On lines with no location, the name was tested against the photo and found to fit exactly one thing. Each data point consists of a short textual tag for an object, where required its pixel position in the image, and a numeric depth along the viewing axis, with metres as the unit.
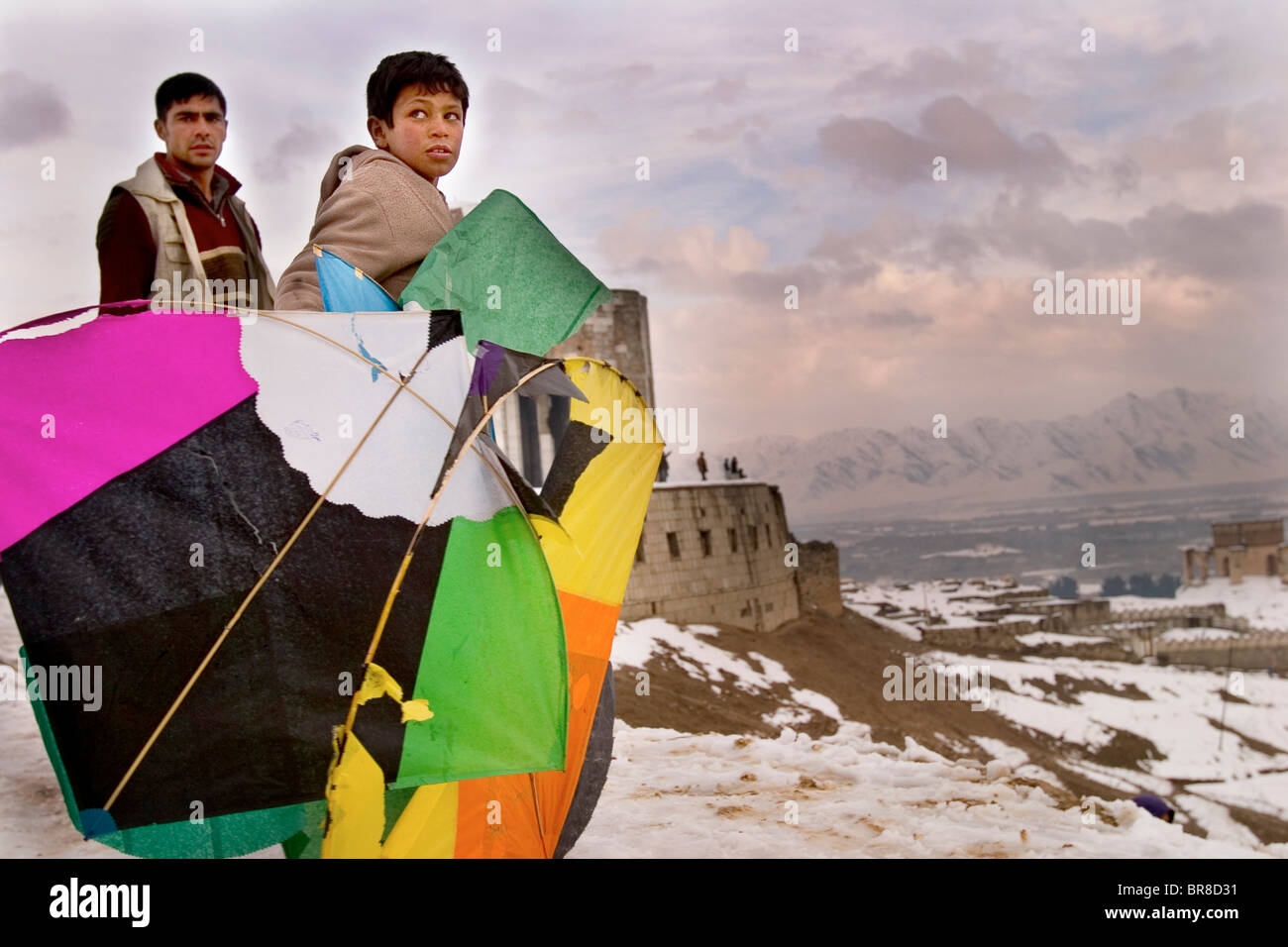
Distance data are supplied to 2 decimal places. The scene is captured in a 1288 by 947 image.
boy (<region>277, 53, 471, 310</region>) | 3.30
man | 3.77
